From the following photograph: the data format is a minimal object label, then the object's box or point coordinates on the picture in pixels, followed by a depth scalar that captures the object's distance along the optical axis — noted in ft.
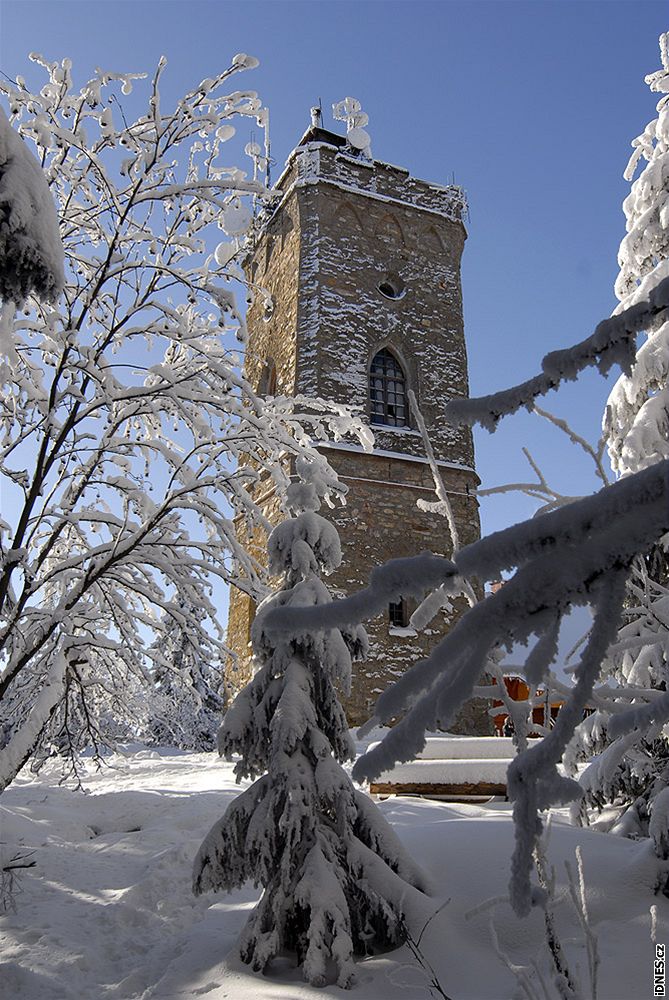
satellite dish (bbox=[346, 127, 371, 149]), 56.70
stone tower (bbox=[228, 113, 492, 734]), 47.34
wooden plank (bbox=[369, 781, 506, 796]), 26.66
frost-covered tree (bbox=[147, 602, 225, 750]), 21.99
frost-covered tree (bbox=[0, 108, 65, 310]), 9.18
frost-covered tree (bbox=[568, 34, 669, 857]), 17.29
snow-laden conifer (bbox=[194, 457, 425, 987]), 14.14
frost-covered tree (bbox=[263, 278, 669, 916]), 3.79
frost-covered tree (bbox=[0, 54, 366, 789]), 19.98
